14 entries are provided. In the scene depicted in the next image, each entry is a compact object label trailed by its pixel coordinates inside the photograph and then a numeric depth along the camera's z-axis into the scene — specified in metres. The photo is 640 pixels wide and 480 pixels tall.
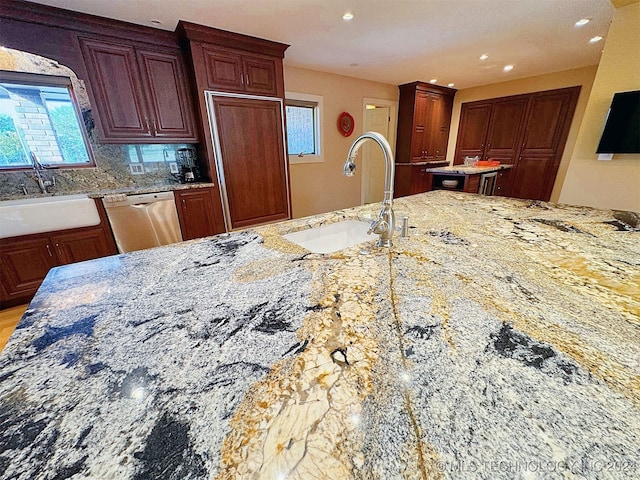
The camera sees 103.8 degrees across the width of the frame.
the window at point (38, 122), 2.19
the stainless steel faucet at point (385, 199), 0.91
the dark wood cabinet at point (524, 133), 4.25
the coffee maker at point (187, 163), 2.92
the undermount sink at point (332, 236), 1.24
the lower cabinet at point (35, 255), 2.01
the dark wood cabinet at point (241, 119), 2.49
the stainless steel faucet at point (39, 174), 2.31
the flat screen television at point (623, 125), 2.09
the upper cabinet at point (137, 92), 2.26
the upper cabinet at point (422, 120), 4.67
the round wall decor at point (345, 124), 4.15
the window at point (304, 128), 3.77
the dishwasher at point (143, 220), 1.76
